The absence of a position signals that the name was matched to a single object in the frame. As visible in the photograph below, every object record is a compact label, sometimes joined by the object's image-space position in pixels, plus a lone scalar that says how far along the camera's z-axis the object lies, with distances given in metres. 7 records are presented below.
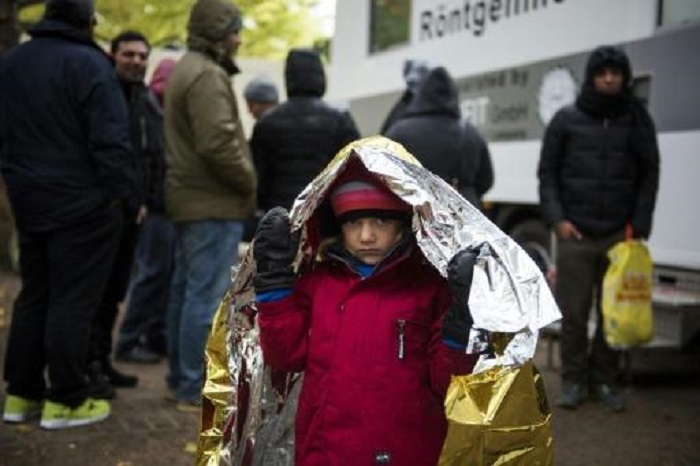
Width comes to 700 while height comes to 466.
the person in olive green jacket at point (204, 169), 4.44
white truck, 5.62
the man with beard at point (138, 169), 5.06
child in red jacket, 2.29
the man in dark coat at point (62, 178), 4.12
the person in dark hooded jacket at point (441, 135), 4.95
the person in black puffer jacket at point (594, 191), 5.00
